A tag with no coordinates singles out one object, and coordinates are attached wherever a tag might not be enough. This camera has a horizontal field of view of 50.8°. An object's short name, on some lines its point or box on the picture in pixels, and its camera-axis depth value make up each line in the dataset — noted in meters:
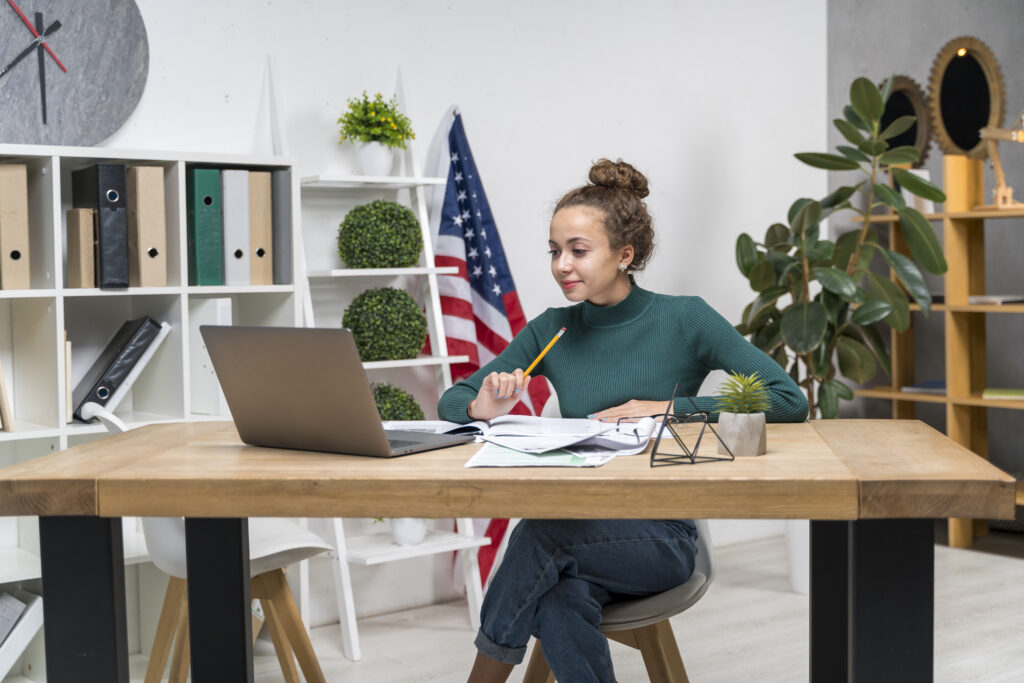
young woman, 1.74
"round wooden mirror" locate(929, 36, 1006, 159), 4.41
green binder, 2.79
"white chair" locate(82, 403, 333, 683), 2.30
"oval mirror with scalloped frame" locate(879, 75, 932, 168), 4.57
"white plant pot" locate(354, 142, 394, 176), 3.20
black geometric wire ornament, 1.46
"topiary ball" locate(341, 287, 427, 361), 3.11
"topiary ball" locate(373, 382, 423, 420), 3.09
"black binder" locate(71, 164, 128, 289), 2.65
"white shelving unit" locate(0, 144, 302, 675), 2.63
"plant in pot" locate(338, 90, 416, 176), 3.18
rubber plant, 3.71
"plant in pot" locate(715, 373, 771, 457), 1.52
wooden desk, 1.34
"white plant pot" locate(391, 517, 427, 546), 3.15
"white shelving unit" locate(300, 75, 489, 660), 3.15
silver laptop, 1.49
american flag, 3.45
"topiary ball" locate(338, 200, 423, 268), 3.14
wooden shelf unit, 4.05
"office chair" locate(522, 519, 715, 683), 1.82
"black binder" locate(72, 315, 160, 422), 2.75
